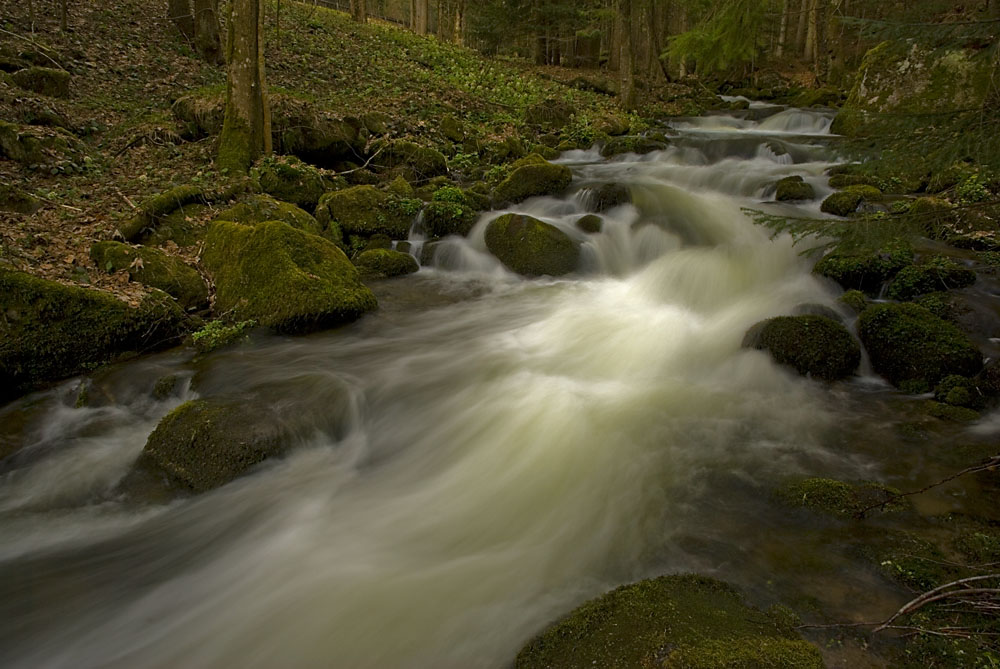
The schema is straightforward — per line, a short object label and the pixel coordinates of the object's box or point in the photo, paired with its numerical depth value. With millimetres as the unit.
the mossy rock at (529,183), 11641
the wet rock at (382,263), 9195
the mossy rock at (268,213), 8352
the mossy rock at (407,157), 12352
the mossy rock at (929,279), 6598
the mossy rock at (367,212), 9766
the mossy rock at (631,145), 14945
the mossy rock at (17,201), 7402
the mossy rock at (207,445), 4309
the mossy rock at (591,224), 10258
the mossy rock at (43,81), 10938
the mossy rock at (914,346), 5336
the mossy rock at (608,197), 10922
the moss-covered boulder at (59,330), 5328
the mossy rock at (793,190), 10578
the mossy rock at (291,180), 9852
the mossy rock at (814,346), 5711
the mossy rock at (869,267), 7047
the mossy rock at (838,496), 3670
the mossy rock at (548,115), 17531
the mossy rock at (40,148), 8680
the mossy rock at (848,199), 9258
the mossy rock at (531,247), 9523
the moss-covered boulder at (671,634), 2316
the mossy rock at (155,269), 6707
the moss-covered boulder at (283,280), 6723
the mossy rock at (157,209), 7539
